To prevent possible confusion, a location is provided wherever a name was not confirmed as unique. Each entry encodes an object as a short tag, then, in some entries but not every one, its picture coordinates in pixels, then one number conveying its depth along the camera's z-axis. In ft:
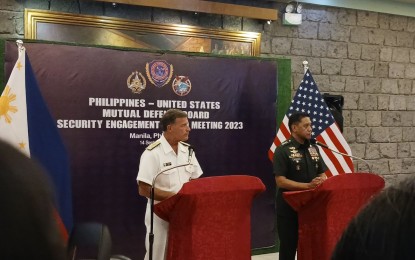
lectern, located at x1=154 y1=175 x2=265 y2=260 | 9.10
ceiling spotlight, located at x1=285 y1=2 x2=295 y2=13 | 18.24
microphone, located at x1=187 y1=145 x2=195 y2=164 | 10.95
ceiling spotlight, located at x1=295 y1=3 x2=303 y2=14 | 18.38
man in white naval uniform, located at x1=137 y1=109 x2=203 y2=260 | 10.36
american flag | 15.44
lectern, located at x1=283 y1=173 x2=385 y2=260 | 10.48
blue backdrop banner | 13.57
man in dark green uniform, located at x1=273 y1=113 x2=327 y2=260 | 12.01
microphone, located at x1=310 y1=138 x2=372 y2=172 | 12.16
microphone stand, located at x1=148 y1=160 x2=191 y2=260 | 9.45
